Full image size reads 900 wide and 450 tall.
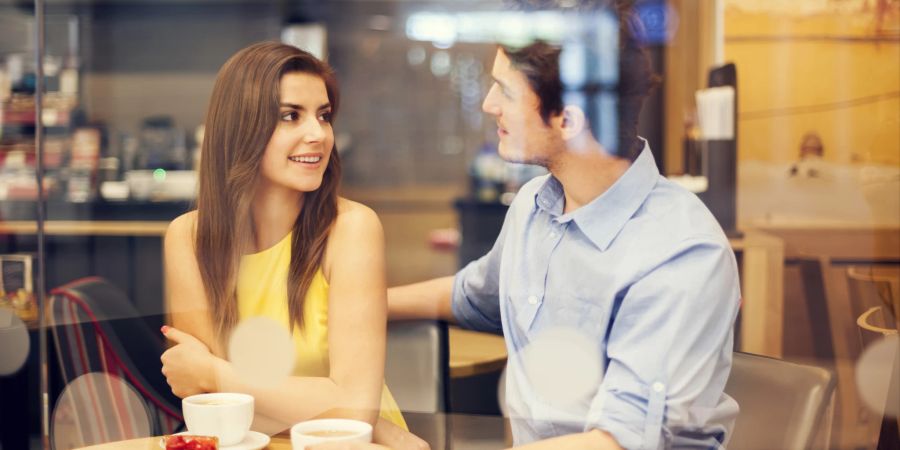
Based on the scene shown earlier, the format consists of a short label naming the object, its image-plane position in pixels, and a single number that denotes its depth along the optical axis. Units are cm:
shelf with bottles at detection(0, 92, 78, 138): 210
